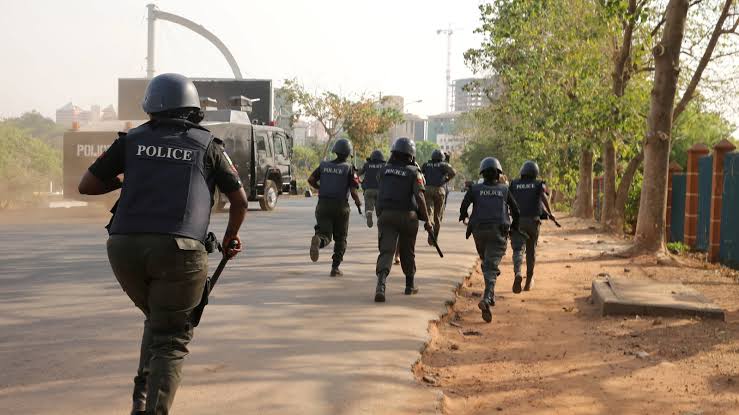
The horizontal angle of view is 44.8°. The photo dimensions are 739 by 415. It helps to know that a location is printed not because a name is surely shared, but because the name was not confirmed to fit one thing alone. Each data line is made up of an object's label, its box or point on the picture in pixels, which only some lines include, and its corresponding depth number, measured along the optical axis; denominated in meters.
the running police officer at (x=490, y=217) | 9.02
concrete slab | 8.81
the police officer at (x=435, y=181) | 14.17
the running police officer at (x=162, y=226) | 4.07
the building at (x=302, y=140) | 174.75
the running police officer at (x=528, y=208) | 10.86
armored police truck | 23.88
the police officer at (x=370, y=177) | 15.89
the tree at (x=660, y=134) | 14.41
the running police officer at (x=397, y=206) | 9.37
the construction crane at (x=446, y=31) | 170.62
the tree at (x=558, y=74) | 19.70
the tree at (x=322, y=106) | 63.22
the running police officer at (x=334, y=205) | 11.30
